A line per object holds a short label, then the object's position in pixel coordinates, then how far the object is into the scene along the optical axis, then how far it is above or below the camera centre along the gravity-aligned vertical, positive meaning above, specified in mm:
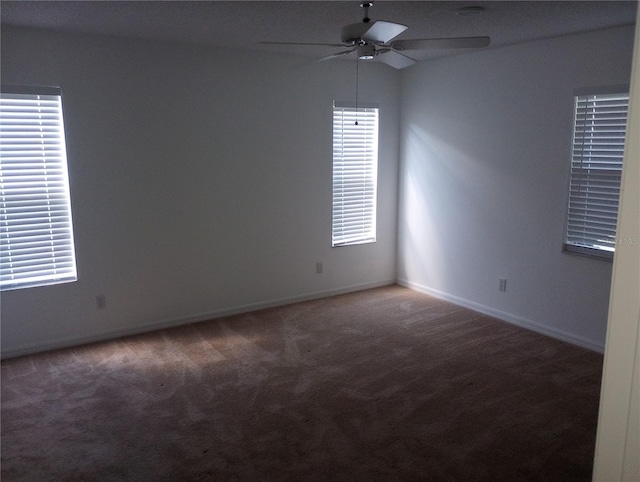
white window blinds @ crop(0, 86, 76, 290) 3908 -257
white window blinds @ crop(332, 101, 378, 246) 5480 -163
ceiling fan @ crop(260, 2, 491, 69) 2828 +696
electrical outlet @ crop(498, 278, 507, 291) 4910 -1175
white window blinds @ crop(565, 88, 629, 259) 3938 -91
